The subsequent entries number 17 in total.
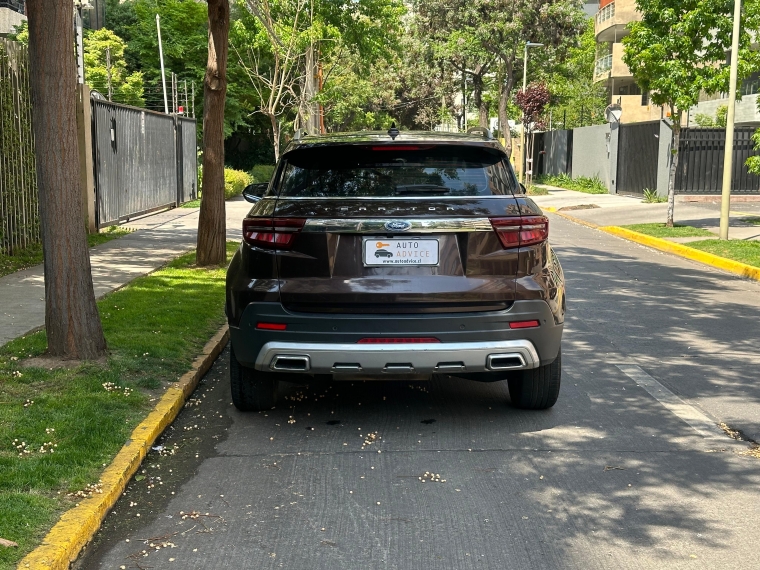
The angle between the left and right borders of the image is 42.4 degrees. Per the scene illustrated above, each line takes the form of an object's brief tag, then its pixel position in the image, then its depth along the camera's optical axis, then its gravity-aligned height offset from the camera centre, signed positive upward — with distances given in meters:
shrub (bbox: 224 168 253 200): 29.67 -1.30
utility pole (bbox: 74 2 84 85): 15.84 +1.54
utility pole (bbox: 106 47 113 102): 24.41 +1.71
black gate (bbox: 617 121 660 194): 31.06 -0.51
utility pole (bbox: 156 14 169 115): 40.67 +4.24
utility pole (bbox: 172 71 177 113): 30.64 +1.69
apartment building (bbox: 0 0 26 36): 37.78 +4.92
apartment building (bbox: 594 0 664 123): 52.88 +4.13
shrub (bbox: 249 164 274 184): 40.88 -1.36
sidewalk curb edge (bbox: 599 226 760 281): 14.03 -1.87
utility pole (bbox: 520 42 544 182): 45.89 +0.55
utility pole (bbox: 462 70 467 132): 57.80 +3.22
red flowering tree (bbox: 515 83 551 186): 44.59 +1.73
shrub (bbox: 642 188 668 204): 29.62 -1.71
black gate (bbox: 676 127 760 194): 30.06 -0.45
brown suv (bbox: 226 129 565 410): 5.48 -0.76
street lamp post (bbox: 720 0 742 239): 17.14 +0.36
